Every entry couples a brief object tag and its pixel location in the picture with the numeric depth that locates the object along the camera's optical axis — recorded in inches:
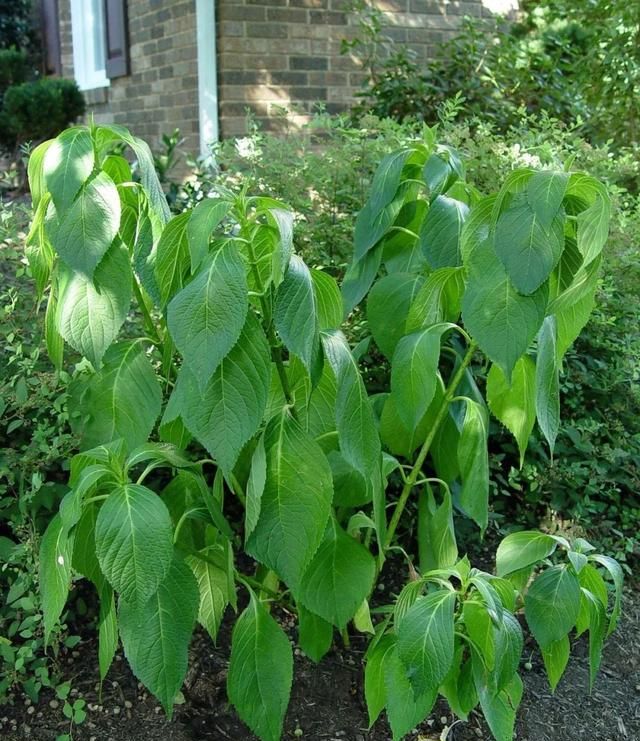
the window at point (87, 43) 374.6
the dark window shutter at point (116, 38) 314.3
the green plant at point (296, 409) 58.7
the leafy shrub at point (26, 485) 82.0
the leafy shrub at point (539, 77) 217.9
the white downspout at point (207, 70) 253.8
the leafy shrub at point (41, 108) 360.8
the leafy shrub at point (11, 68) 462.3
